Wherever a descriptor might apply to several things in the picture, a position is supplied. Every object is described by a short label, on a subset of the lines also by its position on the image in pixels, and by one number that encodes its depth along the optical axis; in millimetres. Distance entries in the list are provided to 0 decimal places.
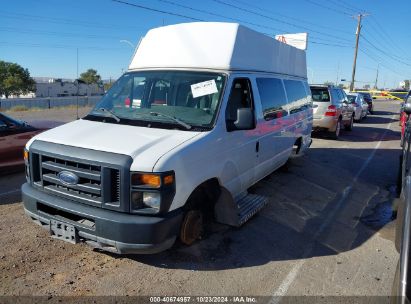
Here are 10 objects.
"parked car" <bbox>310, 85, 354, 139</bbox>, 12852
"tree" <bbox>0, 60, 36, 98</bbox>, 70188
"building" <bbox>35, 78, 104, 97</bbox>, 76125
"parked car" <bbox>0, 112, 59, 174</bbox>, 7023
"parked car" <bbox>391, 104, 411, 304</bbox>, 2184
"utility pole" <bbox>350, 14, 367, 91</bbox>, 45156
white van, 3441
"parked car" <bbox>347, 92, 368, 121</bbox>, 19558
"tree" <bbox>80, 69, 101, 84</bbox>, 93912
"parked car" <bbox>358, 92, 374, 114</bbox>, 27816
